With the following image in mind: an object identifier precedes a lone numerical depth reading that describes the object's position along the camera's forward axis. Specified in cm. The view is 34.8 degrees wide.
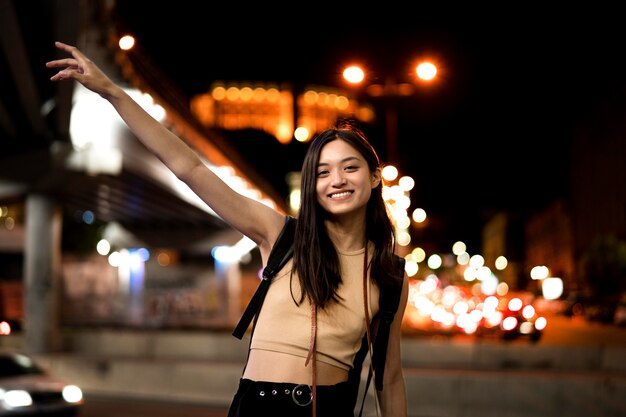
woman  313
